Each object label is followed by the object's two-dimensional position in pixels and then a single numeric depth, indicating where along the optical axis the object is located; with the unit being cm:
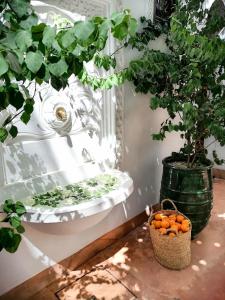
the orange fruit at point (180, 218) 185
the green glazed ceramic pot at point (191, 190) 198
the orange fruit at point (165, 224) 180
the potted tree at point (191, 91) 163
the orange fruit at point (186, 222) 181
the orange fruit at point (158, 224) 183
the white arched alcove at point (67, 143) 141
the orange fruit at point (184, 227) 177
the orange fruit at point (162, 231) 176
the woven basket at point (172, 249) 175
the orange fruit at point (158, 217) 188
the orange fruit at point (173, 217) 186
